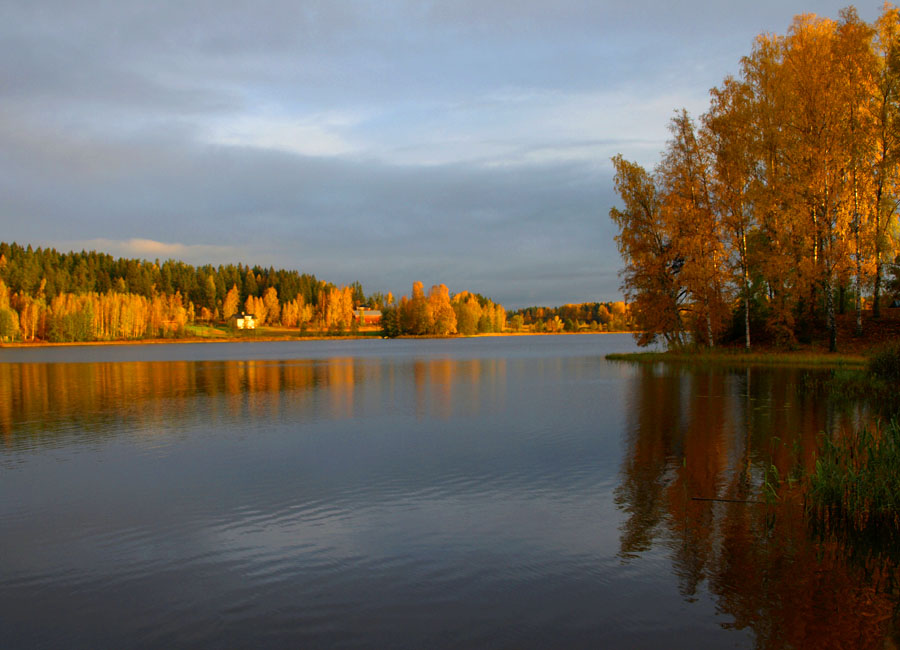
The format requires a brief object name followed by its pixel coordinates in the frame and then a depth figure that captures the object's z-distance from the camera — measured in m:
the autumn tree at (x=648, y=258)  42.53
